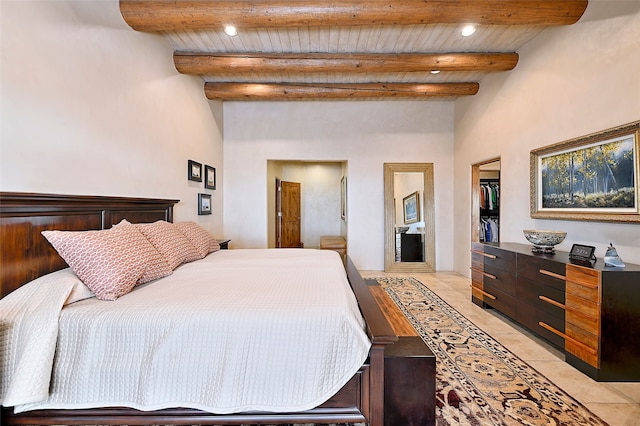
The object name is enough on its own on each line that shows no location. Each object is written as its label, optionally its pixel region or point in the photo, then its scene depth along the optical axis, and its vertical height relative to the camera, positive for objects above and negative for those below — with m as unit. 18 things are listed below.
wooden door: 6.61 -0.01
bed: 1.22 -0.69
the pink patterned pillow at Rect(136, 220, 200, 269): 2.02 -0.21
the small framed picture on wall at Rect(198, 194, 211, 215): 3.89 +0.18
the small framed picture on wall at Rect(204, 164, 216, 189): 4.07 +0.60
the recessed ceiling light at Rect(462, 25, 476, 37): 2.83 +1.95
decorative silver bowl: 2.43 -0.23
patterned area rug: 1.50 -1.10
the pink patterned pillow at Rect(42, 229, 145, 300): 1.40 -0.24
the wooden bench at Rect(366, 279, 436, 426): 1.30 -0.84
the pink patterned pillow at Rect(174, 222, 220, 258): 2.61 -0.22
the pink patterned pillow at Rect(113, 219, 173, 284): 1.67 -0.27
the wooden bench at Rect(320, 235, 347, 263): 5.06 -0.56
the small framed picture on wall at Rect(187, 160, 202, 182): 3.52 +0.61
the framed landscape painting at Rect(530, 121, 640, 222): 2.05 +0.32
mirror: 4.84 -0.04
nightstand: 3.67 -0.40
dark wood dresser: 1.78 -0.70
